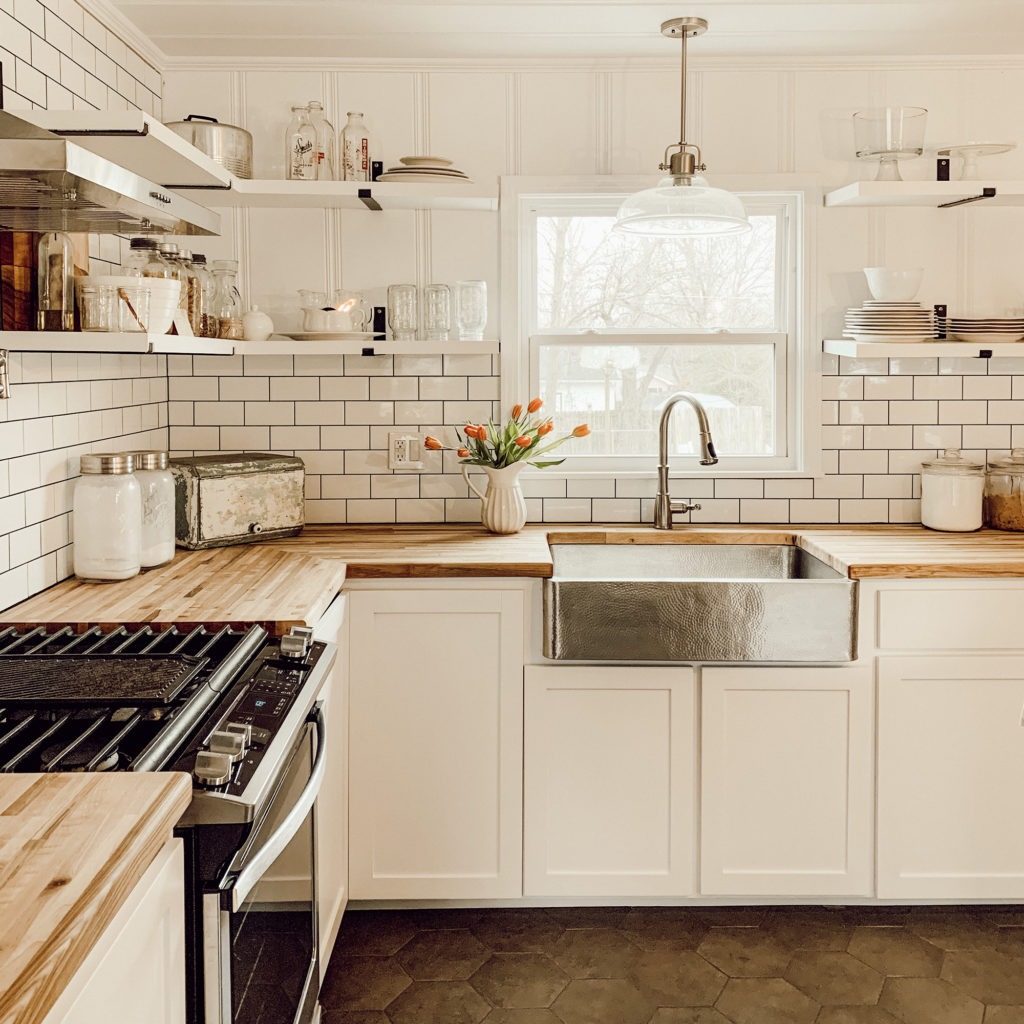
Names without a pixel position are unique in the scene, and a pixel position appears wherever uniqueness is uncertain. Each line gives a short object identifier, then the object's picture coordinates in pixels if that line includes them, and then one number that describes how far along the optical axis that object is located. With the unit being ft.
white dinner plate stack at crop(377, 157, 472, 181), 9.90
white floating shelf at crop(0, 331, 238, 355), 6.91
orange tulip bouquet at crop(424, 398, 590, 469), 10.12
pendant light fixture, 8.62
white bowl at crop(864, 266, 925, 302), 10.37
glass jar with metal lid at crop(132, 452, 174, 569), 8.70
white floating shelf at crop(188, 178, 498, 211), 9.84
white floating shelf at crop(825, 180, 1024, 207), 9.93
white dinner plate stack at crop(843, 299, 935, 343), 10.30
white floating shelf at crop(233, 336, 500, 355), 10.05
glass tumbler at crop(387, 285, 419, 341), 10.57
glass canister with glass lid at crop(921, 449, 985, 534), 10.41
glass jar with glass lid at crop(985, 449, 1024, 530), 10.43
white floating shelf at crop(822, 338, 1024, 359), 10.02
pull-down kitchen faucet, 10.18
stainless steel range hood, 4.83
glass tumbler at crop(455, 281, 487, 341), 10.53
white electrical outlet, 11.10
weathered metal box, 9.54
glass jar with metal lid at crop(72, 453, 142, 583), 8.27
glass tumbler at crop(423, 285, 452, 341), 10.59
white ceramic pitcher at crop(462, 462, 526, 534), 10.27
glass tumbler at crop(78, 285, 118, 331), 7.32
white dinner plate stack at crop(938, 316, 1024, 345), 10.36
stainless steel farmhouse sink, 8.78
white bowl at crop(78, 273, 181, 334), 7.55
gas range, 4.67
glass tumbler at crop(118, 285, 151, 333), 7.38
